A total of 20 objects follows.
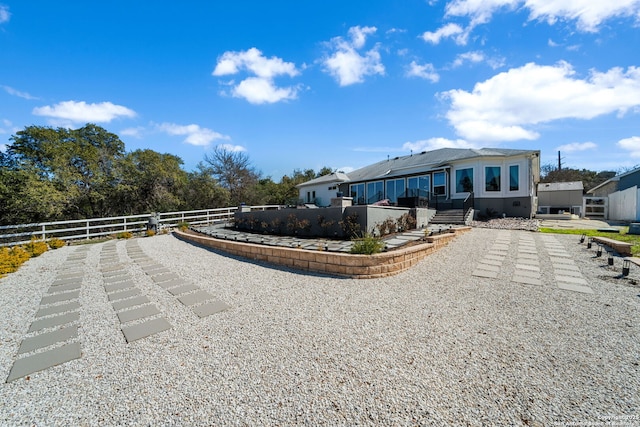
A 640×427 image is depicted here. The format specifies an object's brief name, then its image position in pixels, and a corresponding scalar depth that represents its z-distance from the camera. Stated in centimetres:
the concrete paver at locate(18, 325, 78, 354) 277
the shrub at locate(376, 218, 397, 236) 820
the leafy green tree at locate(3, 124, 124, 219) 1398
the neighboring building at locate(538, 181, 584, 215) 2294
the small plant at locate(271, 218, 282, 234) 981
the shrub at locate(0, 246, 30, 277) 593
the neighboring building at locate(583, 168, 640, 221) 1448
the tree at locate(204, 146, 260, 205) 2414
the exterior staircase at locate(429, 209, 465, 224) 1276
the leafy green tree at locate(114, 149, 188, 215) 1716
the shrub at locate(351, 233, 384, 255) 530
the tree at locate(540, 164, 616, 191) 3647
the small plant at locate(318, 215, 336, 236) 835
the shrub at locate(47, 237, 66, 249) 945
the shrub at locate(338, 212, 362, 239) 770
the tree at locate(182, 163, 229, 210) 2177
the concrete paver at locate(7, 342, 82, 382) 235
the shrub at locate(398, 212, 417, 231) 955
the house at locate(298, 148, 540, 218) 1451
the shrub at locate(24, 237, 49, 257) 793
